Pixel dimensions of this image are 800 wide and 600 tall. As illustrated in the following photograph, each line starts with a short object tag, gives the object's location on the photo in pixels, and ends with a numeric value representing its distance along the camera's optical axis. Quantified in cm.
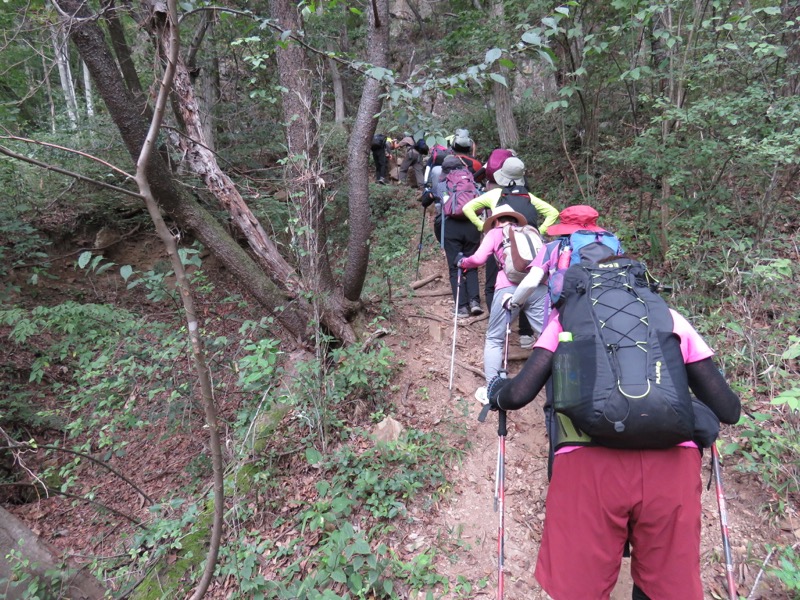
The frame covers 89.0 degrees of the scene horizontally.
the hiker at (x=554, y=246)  322
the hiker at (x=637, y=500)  196
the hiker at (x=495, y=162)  524
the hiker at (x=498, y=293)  424
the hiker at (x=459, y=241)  584
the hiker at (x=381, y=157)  1240
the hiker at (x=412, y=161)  1212
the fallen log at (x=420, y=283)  705
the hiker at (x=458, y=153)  670
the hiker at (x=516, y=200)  488
